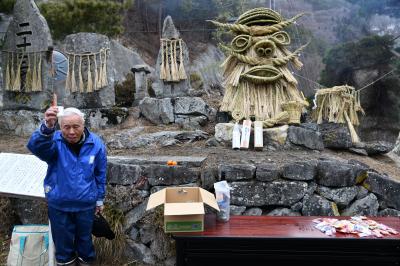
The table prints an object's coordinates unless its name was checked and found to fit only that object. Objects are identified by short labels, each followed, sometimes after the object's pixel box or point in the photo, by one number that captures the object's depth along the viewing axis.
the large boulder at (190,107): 8.27
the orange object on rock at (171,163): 4.82
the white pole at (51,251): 3.68
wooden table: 3.41
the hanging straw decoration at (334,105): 7.57
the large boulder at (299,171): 4.71
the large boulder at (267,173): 4.68
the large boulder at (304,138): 6.23
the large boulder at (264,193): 4.66
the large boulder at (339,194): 4.81
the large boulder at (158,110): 8.20
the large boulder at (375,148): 7.00
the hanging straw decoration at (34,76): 8.32
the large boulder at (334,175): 4.80
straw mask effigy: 6.88
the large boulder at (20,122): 8.02
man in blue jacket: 3.45
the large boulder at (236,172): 4.70
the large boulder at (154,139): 6.69
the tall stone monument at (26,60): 8.32
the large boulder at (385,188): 4.86
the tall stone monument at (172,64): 9.08
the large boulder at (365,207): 4.84
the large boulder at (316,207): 4.73
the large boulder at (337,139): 6.61
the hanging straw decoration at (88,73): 8.32
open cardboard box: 3.41
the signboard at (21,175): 3.91
